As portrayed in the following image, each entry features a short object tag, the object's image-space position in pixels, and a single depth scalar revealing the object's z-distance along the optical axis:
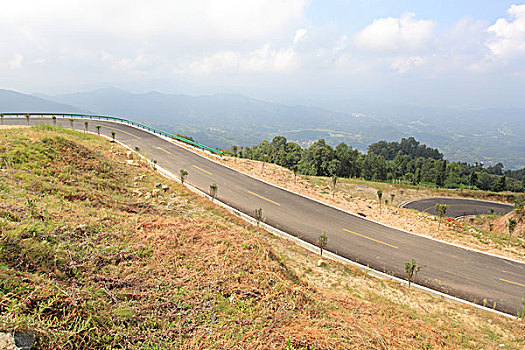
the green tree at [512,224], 20.53
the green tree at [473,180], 59.47
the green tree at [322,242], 13.41
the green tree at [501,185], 56.79
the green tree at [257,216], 15.96
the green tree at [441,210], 19.67
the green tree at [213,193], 17.99
